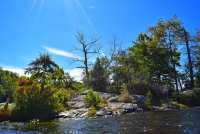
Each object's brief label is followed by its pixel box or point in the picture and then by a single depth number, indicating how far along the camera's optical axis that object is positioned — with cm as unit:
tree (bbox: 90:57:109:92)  2787
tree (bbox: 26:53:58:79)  2269
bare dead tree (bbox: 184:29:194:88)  2850
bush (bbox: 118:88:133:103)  1989
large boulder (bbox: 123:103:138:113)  1787
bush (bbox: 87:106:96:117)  1647
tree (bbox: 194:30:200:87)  2838
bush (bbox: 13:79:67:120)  1599
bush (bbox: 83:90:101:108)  1845
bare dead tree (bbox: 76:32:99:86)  3055
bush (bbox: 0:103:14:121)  1617
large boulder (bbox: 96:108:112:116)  1663
